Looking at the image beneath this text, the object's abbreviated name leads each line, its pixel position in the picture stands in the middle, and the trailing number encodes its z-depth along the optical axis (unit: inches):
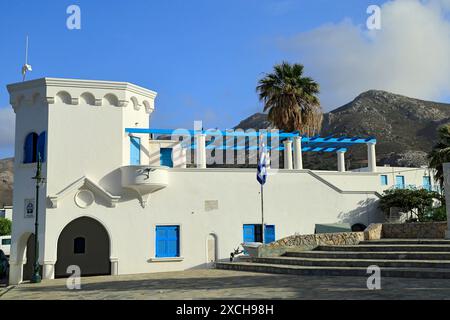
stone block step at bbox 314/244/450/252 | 699.8
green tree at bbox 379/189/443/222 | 1055.6
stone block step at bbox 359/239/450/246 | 742.5
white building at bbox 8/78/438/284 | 872.9
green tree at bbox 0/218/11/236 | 2400.6
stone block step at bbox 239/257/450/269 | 617.0
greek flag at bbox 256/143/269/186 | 895.1
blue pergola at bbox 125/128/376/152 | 949.4
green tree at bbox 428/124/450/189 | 1115.3
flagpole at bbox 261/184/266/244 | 925.3
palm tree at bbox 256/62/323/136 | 1199.6
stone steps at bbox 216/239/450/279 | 609.6
